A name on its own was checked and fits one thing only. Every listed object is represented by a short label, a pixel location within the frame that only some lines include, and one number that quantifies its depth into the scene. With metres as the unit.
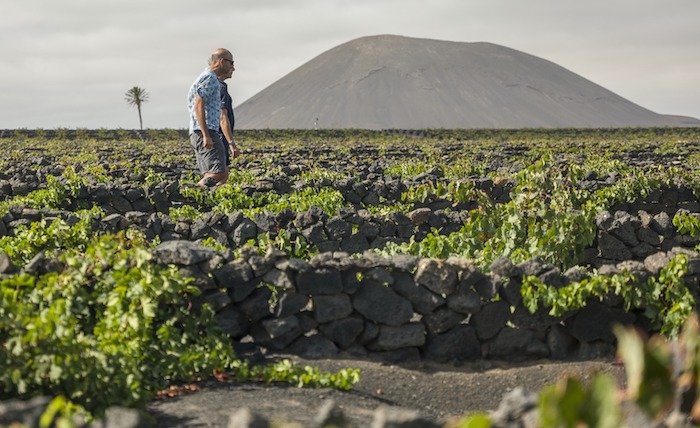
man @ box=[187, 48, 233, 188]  14.14
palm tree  128.88
